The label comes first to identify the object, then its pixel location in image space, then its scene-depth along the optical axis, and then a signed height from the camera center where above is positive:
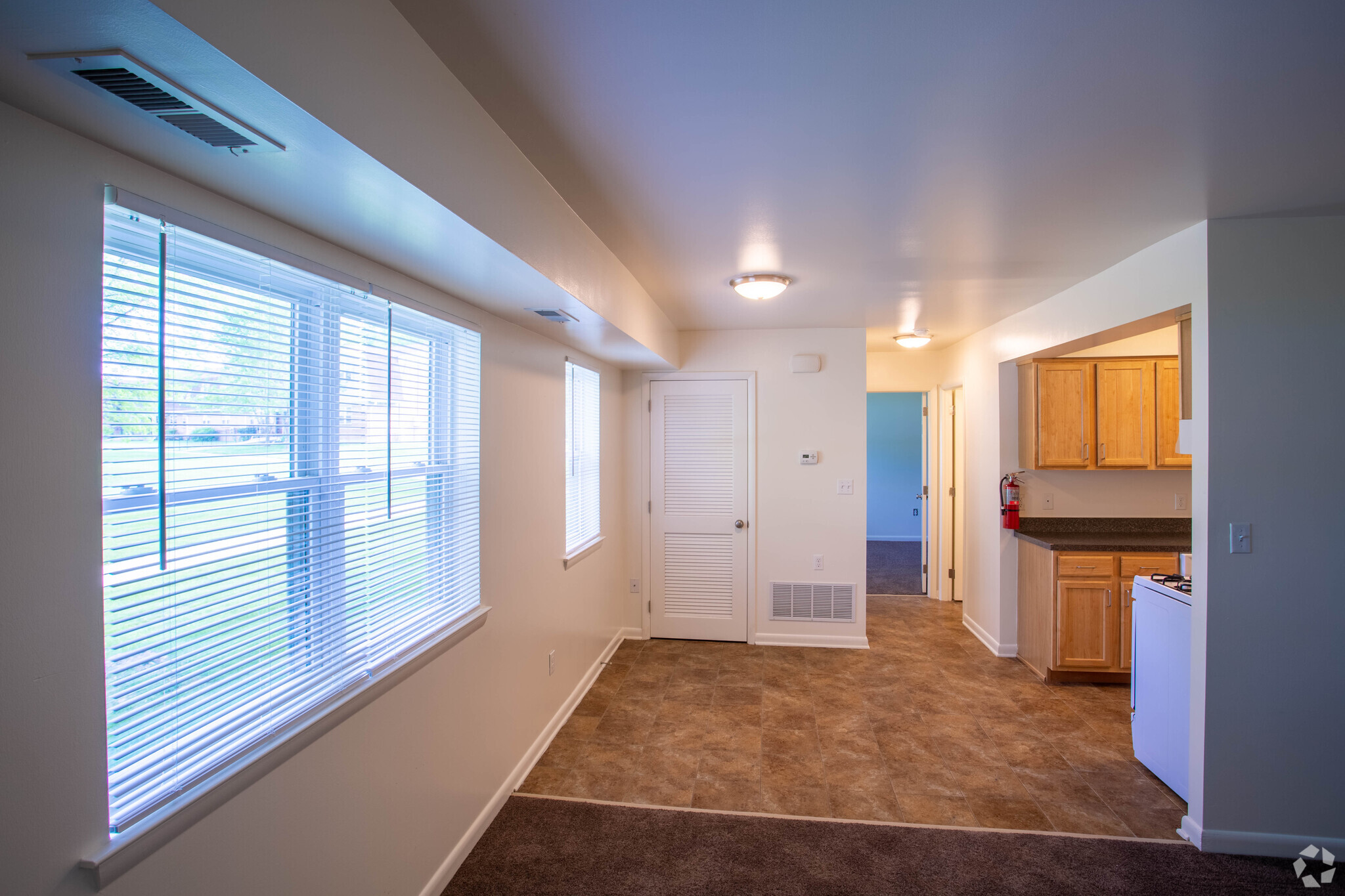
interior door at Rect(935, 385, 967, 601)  5.89 -0.42
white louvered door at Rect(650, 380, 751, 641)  4.93 -0.48
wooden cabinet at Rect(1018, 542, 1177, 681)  3.98 -1.03
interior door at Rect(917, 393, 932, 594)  6.24 -0.53
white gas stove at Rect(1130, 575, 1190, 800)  2.77 -1.05
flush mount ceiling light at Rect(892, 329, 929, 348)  4.99 +0.89
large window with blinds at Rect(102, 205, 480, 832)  1.16 -0.12
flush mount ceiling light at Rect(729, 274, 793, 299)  3.18 +0.83
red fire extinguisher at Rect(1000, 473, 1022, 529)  4.52 -0.36
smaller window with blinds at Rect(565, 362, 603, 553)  3.78 -0.06
